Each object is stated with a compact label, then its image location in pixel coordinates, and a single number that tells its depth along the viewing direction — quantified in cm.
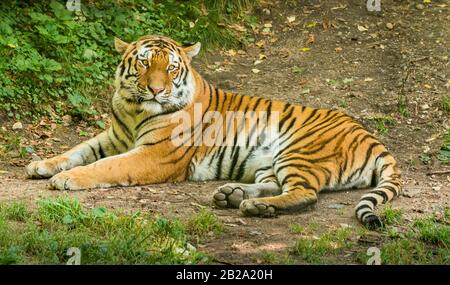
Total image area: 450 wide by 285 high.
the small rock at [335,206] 1285
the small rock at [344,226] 1166
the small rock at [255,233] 1126
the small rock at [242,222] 1179
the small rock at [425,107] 1792
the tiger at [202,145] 1344
